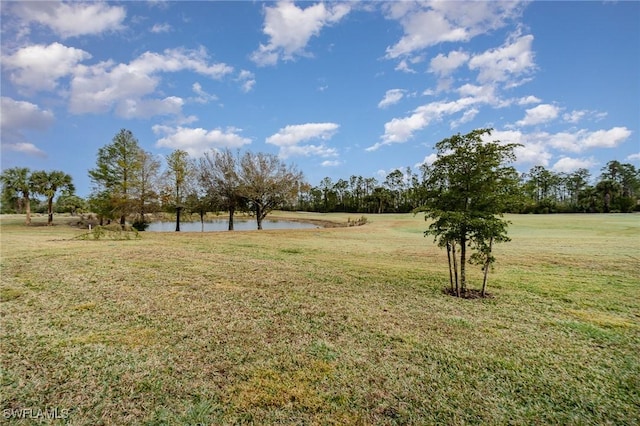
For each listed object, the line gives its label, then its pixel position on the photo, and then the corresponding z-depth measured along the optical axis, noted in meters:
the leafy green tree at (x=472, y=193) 6.75
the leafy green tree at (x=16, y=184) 29.47
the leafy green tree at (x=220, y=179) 27.75
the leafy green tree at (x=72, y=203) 36.28
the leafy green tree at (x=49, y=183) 30.47
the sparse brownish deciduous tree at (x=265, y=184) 27.17
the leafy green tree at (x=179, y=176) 28.12
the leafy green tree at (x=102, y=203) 27.81
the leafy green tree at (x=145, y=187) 27.61
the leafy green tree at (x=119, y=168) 27.77
